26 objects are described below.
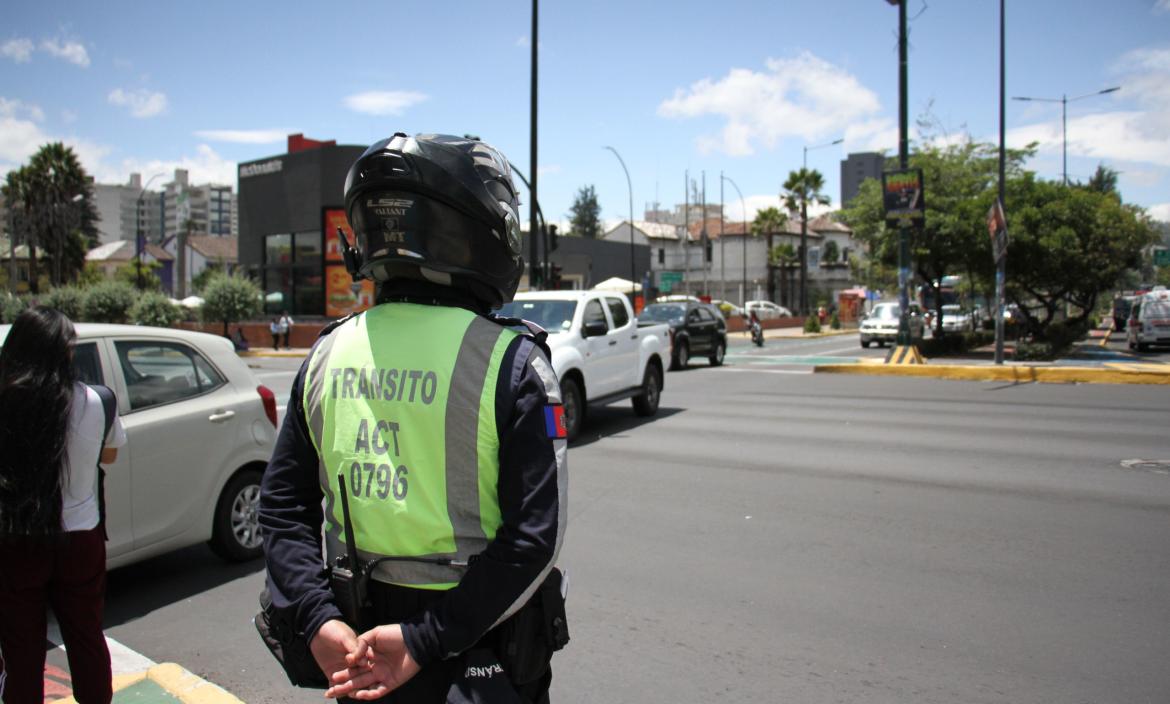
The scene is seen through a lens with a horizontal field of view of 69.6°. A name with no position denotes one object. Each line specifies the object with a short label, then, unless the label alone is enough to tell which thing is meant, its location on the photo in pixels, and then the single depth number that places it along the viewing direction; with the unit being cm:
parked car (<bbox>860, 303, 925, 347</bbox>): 3097
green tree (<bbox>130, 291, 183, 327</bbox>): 3344
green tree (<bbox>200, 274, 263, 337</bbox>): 3453
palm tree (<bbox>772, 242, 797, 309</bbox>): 6812
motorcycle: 3176
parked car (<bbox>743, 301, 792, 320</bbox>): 5882
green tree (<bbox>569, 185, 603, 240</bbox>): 10481
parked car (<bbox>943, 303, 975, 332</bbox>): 3794
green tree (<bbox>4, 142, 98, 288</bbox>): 4756
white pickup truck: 1036
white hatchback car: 483
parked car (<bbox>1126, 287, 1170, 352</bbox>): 2559
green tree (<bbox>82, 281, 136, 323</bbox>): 3466
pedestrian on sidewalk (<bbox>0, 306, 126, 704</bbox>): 293
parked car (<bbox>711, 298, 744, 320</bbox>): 4961
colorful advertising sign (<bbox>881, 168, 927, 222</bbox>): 1906
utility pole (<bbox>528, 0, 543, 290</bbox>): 2039
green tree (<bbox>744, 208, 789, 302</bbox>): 6128
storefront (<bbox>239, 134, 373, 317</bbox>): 3881
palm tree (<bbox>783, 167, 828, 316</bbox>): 5378
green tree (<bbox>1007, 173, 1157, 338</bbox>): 2198
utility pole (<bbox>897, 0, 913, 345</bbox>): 1897
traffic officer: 175
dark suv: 2066
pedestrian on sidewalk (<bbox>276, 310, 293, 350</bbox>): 3441
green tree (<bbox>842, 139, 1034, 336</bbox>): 2272
